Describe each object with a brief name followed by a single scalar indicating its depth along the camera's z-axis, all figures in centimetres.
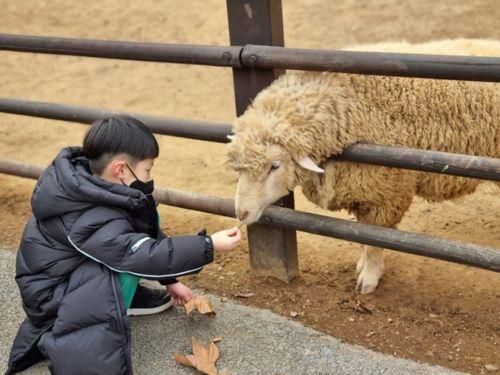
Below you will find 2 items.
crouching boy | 282
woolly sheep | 342
